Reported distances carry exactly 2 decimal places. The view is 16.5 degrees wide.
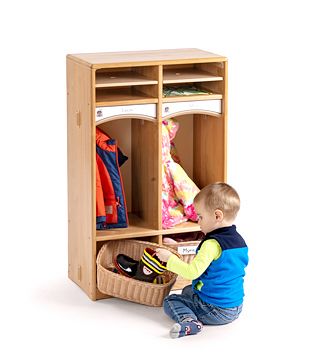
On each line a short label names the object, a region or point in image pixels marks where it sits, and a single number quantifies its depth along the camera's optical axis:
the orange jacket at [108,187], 5.93
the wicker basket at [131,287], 5.75
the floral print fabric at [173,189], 6.12
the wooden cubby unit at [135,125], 5.81
